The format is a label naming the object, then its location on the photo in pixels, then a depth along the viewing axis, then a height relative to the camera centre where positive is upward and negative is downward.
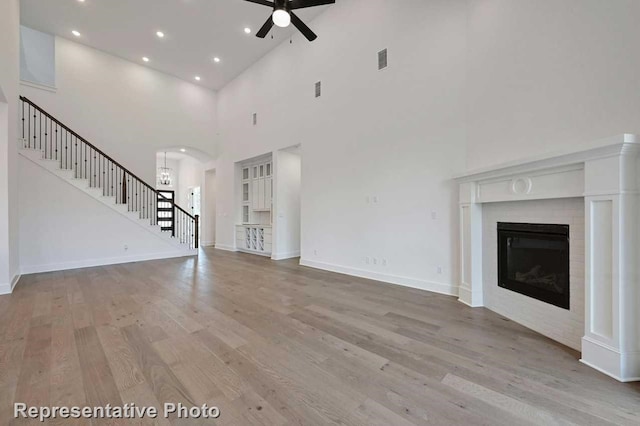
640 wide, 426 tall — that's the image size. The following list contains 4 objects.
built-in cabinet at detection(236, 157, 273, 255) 7.57 +0.19
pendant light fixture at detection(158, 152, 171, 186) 11.02 +1.69
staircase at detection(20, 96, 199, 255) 5.70 +1.09
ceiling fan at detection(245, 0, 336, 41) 3.50 +2.79
